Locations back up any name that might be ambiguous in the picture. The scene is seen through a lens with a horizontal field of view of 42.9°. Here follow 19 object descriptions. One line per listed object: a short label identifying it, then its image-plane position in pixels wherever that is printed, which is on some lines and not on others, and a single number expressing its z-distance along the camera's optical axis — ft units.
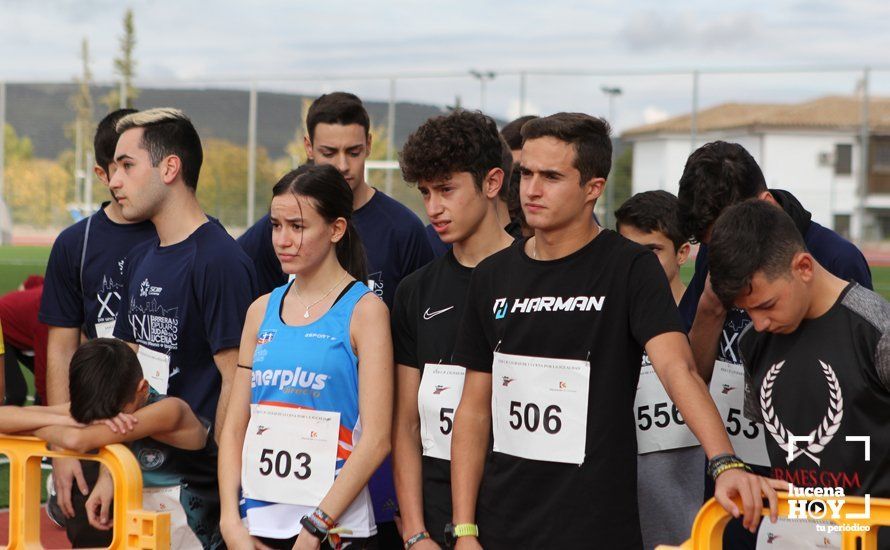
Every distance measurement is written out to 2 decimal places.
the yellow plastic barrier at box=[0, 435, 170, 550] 10.26
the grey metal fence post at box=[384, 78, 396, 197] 74.59
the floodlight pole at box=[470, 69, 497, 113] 71.61
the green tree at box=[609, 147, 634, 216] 66.90
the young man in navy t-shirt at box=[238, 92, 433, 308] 14.70
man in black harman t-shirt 9.43
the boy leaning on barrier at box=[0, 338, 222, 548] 11.03
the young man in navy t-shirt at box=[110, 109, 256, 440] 12.61
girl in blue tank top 10.63
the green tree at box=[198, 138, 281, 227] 76.69
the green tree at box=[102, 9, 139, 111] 79.92
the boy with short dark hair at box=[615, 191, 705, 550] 12.53
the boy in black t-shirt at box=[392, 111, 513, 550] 10.91
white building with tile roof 66.64
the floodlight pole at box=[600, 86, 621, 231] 66.64
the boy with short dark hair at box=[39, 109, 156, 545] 14.96
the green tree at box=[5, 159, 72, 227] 84.69
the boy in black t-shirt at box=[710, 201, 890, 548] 8.72
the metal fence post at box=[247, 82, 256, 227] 76.89
